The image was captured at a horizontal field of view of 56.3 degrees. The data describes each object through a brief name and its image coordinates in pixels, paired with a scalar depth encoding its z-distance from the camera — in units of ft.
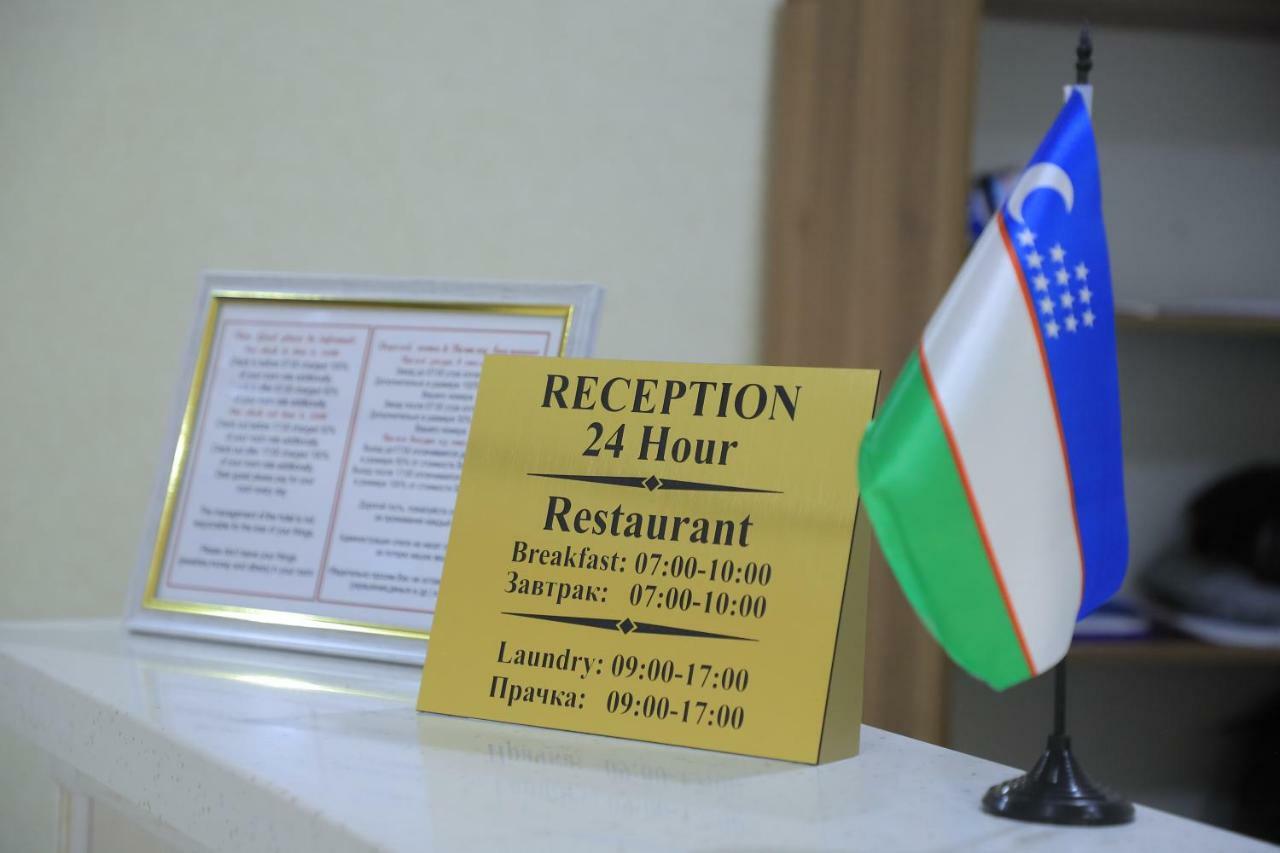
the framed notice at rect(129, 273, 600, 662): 3.40
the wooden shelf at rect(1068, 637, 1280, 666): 6.78
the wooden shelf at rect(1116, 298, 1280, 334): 6.86
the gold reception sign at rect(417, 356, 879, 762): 2.45
